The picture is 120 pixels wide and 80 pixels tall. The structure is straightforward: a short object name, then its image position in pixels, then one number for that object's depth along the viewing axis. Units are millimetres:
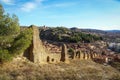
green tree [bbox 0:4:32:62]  8840
